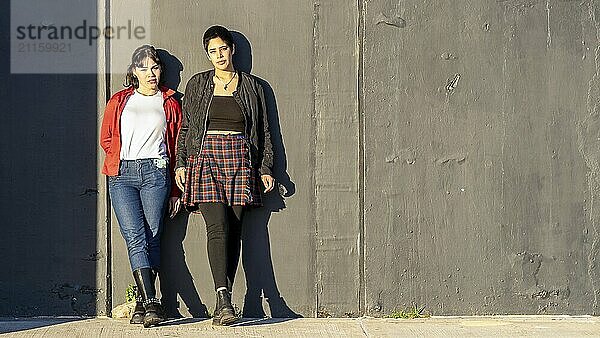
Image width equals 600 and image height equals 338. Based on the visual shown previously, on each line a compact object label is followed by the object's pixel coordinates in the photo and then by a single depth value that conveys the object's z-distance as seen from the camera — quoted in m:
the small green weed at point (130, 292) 6.71
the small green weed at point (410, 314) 6.83
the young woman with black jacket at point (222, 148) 6.52
